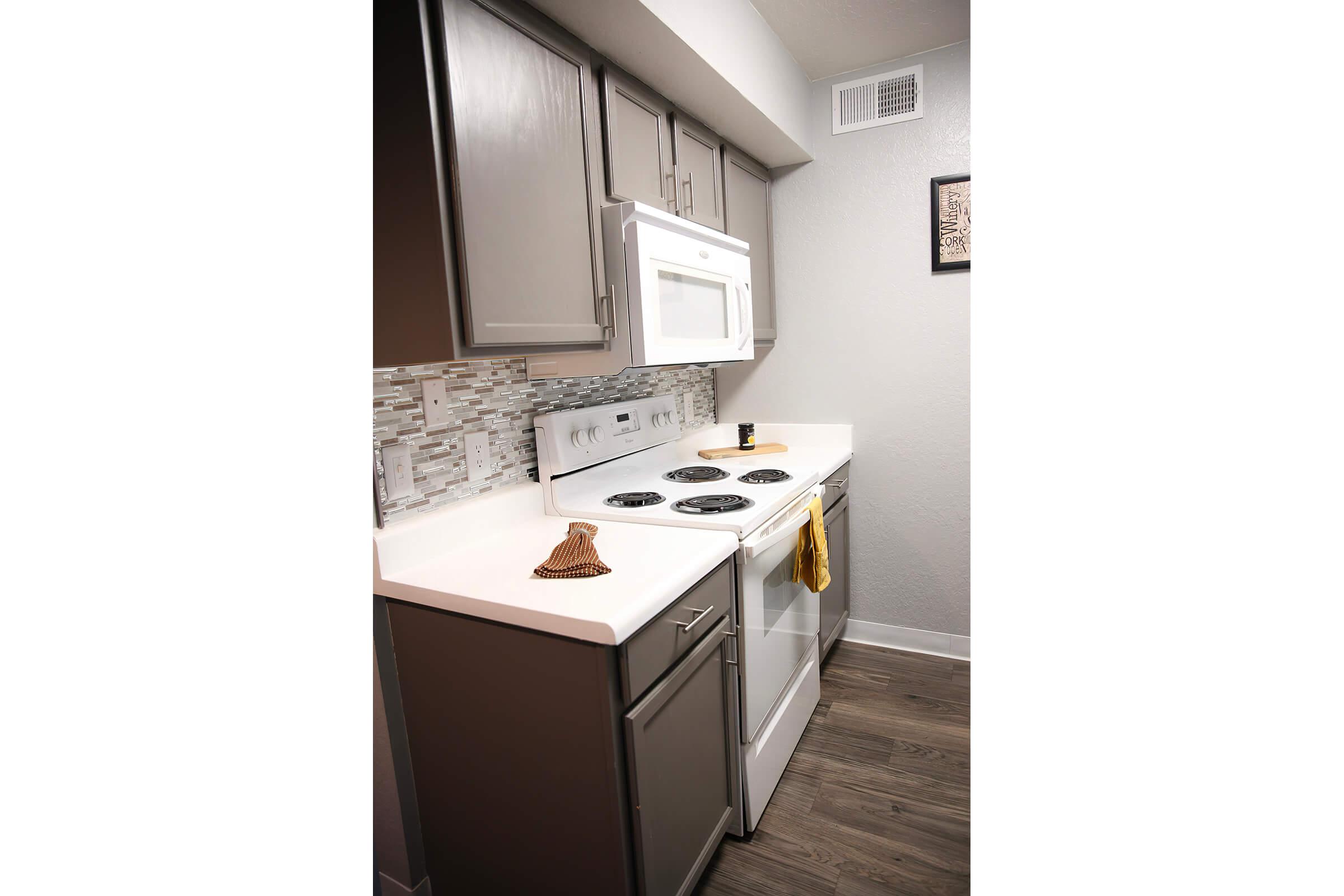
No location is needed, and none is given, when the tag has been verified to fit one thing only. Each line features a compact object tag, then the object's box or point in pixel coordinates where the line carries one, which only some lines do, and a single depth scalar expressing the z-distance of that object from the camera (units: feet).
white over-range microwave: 5.49
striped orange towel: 4.47
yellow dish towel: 6.76
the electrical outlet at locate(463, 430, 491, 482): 5.62
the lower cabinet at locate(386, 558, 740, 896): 4.03
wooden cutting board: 8.62
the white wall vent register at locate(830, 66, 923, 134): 8.23
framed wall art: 8.21
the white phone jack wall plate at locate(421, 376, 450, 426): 5.17
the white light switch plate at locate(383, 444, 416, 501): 4.85
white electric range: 5.67
